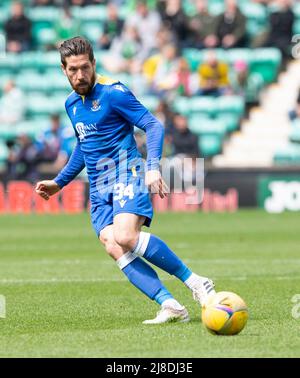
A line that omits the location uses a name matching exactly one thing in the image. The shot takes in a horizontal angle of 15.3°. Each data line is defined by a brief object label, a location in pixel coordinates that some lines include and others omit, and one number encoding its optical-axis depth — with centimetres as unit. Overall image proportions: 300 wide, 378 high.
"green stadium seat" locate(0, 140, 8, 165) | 2453
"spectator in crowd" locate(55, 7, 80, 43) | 2570
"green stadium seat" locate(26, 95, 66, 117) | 2547
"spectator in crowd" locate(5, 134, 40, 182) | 2261
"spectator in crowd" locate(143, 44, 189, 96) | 2422
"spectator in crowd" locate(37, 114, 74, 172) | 2309
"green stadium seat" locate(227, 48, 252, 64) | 2448
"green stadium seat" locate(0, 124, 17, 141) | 2497
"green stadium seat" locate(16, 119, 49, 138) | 2494
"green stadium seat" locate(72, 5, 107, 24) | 2666
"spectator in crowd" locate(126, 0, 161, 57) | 2517
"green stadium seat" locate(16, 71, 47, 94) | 2589
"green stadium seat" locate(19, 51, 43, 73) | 2611
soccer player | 770
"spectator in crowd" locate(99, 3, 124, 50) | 2578
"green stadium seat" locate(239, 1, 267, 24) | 2539
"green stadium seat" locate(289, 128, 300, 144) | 2269
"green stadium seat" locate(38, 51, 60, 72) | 2598
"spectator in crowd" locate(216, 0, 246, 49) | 2423
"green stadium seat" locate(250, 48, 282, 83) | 2444
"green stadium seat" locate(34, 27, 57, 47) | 2684
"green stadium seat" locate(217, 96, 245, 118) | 2398
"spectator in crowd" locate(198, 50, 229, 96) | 2339
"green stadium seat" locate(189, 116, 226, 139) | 2384
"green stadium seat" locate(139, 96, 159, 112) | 2420
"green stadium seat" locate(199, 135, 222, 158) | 2366
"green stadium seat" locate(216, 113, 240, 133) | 2423
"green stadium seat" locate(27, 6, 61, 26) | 2692
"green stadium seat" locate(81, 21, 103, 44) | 2653
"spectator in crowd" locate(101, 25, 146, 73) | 2509
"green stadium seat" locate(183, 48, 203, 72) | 2515
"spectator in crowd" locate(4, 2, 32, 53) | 2589
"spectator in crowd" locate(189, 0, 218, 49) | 2489
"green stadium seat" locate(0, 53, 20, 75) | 2608
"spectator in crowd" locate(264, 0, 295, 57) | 2400
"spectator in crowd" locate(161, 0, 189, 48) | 2500
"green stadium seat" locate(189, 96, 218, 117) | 2417
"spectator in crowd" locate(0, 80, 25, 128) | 2483
